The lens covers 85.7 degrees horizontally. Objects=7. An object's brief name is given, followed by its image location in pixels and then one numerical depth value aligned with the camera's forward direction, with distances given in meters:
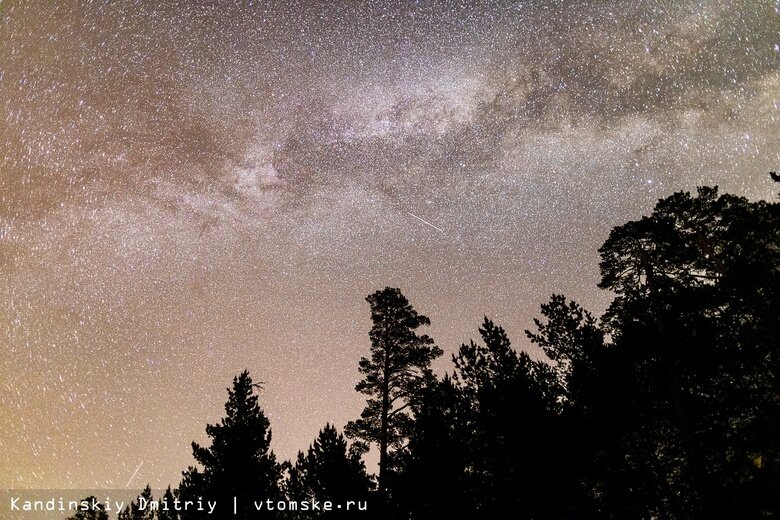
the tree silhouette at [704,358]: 11.80
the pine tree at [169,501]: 21.12
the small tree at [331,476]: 13.26
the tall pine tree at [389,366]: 19.82
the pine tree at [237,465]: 16.17
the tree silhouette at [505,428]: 9.47
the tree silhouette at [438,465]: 10.62
